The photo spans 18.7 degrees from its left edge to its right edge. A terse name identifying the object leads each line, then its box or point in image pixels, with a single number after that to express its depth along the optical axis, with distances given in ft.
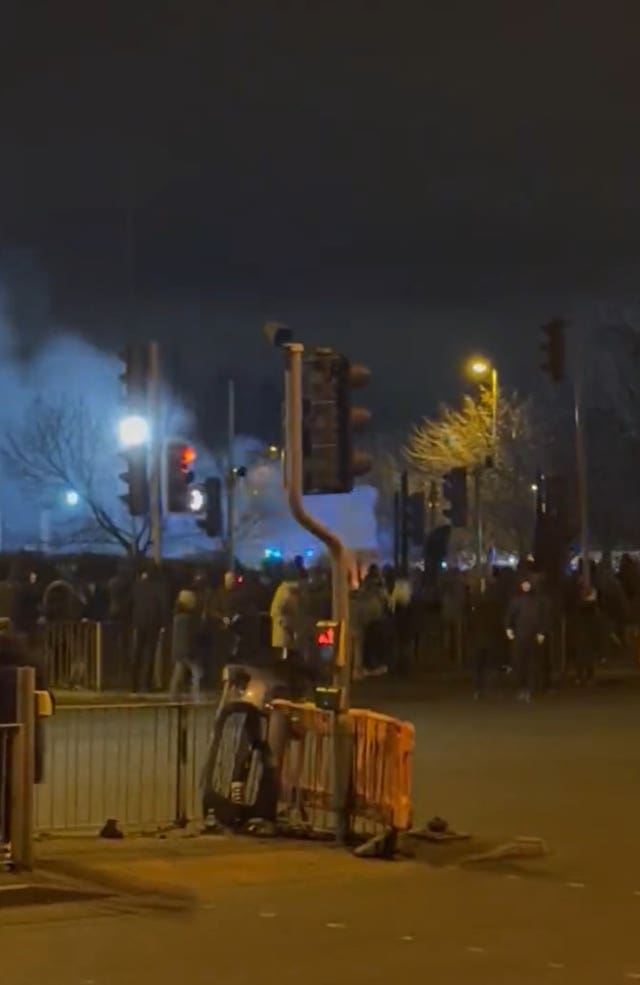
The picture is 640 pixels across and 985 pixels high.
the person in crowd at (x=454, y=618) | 97.91
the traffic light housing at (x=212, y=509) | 92.89
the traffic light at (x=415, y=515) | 106.22
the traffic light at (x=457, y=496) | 103.30
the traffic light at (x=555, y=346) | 99.25
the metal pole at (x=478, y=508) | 125.41
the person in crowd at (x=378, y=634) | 90.79
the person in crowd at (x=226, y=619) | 78.38
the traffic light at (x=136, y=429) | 81.00
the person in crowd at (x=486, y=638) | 83.35
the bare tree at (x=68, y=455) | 190.39
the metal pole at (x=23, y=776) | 38.60
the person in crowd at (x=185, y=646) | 76.02
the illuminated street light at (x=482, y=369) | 153.58
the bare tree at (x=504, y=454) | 201.36
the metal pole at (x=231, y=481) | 116.57
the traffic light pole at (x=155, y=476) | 96.12
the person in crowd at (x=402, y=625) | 93.25
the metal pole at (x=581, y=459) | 125.70
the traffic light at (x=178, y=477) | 80.89
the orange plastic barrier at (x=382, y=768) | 41.81
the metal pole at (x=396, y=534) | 120.47
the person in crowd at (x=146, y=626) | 83.20
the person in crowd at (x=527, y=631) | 81.97
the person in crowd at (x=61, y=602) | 92.68
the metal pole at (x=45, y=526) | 203.65
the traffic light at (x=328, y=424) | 43.16
